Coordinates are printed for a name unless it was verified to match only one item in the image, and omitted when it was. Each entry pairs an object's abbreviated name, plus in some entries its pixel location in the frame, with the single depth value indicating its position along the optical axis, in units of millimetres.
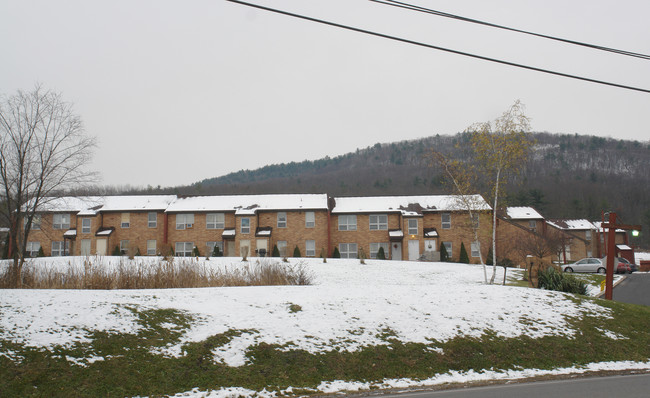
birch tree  24109
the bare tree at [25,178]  21531
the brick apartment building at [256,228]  44312
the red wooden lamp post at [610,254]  18656
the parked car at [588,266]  37844
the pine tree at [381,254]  42947
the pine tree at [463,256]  42156
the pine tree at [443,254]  42659
